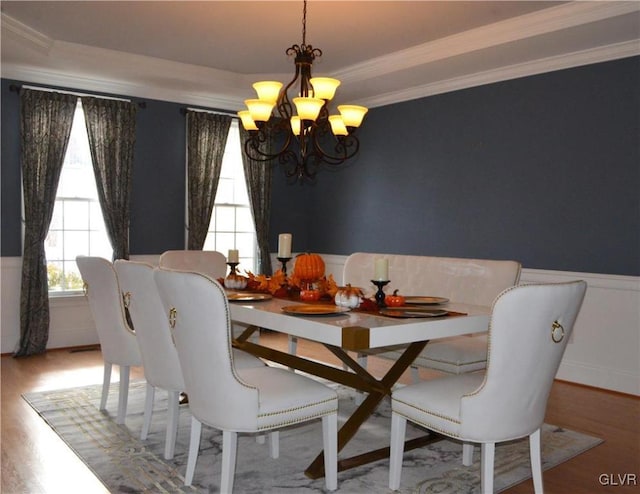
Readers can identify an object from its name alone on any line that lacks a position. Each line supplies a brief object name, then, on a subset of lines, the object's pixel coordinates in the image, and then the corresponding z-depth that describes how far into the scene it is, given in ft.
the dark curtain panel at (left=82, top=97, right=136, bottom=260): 19.02
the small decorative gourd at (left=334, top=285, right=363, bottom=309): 9.16
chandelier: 11.06
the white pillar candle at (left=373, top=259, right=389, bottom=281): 9.46
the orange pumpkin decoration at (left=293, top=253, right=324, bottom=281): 11.06
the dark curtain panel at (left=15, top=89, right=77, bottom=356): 17.84
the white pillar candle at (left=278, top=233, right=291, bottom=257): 11.81
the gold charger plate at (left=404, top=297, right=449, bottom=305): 10.17
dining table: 7.71
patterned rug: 8.96
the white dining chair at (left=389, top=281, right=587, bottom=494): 7.21
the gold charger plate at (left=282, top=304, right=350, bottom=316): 8.57
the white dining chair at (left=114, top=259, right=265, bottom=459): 9.61
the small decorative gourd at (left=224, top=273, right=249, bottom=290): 11.71
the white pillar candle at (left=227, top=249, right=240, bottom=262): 12.78
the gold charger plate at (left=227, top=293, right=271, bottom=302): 10.04
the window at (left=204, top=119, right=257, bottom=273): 22.33
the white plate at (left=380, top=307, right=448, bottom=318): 8.64
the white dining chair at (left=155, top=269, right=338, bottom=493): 7.59
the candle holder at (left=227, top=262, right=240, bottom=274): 12.43
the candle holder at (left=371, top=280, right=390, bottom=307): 9.56
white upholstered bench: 11.23
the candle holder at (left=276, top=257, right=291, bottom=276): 11.87
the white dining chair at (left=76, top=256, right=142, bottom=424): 11.19
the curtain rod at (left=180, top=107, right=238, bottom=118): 20.94
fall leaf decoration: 10.41
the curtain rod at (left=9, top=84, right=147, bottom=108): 17.79
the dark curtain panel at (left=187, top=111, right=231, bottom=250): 20.98
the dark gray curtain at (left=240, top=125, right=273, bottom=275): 22.65
